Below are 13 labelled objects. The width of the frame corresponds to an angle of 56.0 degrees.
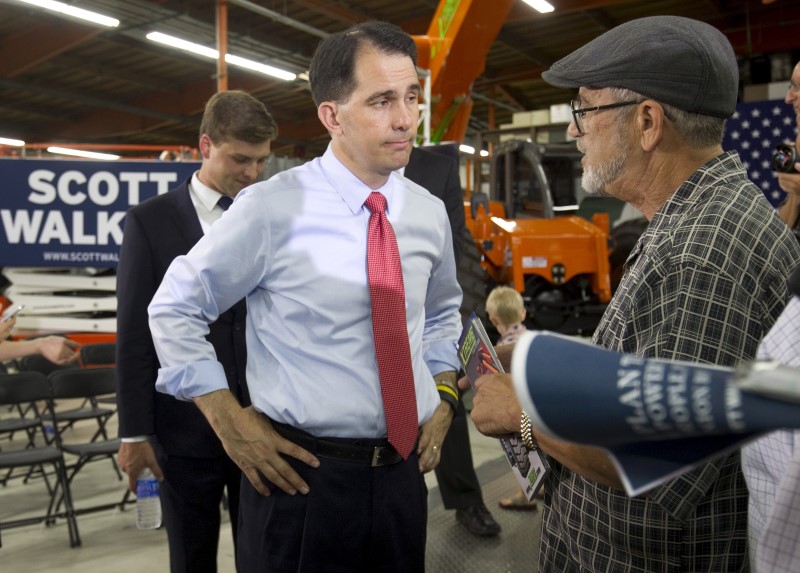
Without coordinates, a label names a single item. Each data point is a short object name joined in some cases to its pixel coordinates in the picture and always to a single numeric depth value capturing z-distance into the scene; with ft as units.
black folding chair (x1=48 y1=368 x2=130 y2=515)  15.94
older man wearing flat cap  3.54
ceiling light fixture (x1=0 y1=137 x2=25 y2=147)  61.27
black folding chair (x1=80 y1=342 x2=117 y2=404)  18.93
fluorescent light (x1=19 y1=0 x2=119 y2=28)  33.95
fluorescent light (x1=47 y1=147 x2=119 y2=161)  64.61
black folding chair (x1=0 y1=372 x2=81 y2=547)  13.28
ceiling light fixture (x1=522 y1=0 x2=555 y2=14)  38.86
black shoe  12.48
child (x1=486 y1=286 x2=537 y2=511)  13.84
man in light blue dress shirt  4.97
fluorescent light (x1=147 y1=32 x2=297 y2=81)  40.73
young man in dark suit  7.03
